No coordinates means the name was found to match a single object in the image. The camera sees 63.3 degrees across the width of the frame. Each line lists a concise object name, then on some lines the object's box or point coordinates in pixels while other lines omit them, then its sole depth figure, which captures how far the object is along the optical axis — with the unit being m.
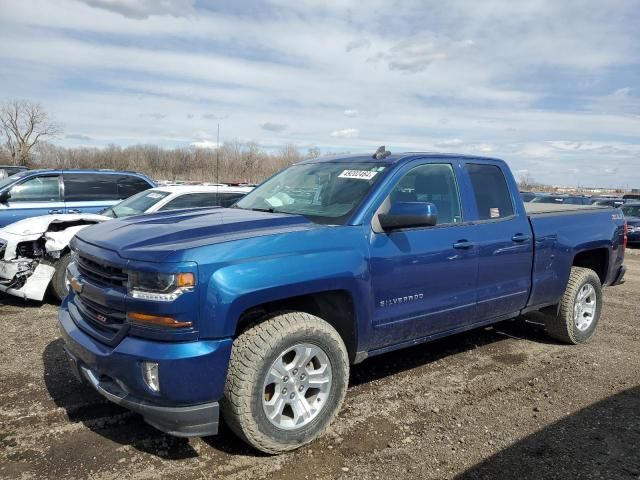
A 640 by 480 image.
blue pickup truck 2.84
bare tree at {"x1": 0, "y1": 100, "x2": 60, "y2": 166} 62.81
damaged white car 6.34
